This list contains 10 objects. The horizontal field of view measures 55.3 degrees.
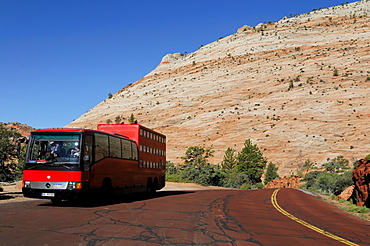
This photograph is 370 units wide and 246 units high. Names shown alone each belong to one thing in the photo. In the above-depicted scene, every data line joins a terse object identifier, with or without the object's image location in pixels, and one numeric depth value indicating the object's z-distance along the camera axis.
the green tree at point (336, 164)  59.28
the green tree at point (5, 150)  34.06
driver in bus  14.41
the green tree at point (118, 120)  98.93
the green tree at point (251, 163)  65.94
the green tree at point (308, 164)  66.91
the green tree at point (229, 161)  70.06
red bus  14.16
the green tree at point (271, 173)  65.88
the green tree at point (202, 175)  48.06
